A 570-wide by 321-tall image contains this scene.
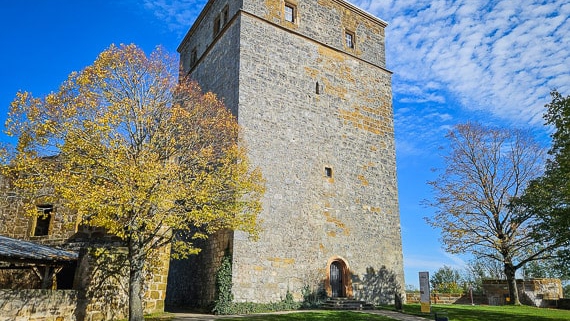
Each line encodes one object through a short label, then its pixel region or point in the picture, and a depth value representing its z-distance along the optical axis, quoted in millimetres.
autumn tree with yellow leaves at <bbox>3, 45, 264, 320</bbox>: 11992
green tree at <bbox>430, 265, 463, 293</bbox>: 32188
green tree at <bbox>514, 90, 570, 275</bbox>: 13180
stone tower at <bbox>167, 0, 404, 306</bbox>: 16672
